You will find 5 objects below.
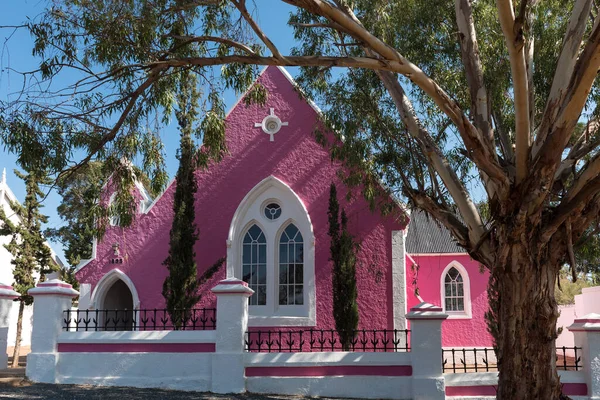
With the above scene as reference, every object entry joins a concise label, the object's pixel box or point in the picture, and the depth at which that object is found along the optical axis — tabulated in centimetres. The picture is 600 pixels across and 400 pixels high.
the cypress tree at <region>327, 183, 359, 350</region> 1384
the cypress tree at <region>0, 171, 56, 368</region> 1944
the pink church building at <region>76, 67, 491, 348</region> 1478
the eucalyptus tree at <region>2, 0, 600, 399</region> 755
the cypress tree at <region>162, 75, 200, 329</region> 1427
